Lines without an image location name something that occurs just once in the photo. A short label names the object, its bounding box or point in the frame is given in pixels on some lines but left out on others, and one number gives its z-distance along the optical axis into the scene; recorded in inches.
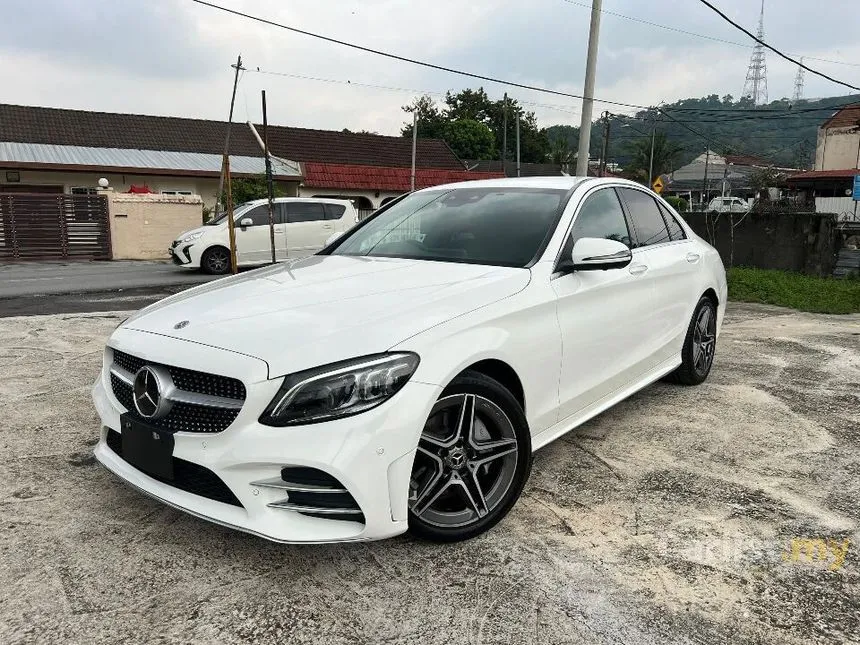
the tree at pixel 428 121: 2487.7
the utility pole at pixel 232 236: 511.8
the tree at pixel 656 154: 2625.5
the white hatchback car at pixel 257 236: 575.8
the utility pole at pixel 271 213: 539.7
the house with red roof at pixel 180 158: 925.2
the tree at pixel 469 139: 2389.3
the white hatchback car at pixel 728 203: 1391.5
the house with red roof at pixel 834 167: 1253.7
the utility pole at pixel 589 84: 447.5
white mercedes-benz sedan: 88.4
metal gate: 742.5
